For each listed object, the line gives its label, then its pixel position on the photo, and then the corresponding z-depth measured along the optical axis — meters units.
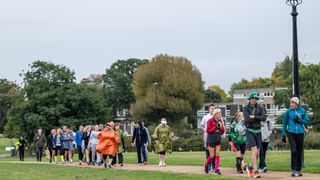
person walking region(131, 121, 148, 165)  26.48
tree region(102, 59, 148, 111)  112.12
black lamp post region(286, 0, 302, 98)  19.25
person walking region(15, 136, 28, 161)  45.41
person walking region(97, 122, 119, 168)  24.83
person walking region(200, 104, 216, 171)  19.70
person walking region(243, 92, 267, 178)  16.73
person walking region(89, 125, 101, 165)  27.86
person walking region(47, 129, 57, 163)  32.75
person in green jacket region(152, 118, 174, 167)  23.77
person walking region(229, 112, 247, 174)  18.70
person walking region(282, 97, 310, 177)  16.67
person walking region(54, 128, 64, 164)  32.16
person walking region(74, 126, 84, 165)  30.56
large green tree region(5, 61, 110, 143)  68.75
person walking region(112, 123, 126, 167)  25.88
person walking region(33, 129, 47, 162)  37.20
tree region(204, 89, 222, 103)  154.98
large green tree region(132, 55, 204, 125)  86.25
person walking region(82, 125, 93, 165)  28.61
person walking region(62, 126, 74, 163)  31.72
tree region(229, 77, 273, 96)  138.25
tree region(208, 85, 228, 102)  172.30
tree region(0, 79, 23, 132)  93.53
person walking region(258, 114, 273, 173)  18.28
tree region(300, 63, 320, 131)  79.62
